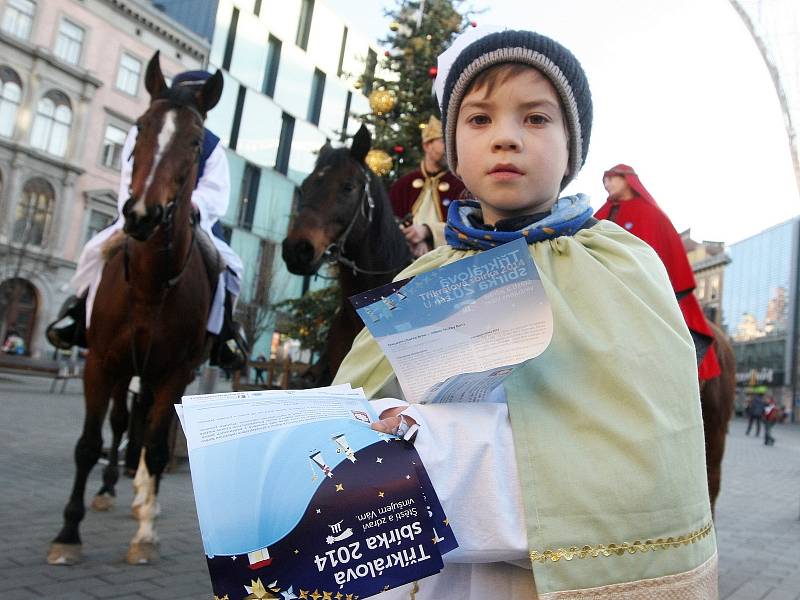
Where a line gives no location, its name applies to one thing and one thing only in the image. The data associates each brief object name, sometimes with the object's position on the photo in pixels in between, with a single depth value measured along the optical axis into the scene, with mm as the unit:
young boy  1130
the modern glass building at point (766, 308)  68562
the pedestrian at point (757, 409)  29000
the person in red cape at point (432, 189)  4880
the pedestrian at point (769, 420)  23875
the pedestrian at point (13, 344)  26875
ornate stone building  29953
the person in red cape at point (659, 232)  4080
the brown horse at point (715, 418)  4910
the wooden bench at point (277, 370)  10553
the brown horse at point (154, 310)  3725
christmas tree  9484
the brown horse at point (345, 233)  3805
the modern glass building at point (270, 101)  31250
